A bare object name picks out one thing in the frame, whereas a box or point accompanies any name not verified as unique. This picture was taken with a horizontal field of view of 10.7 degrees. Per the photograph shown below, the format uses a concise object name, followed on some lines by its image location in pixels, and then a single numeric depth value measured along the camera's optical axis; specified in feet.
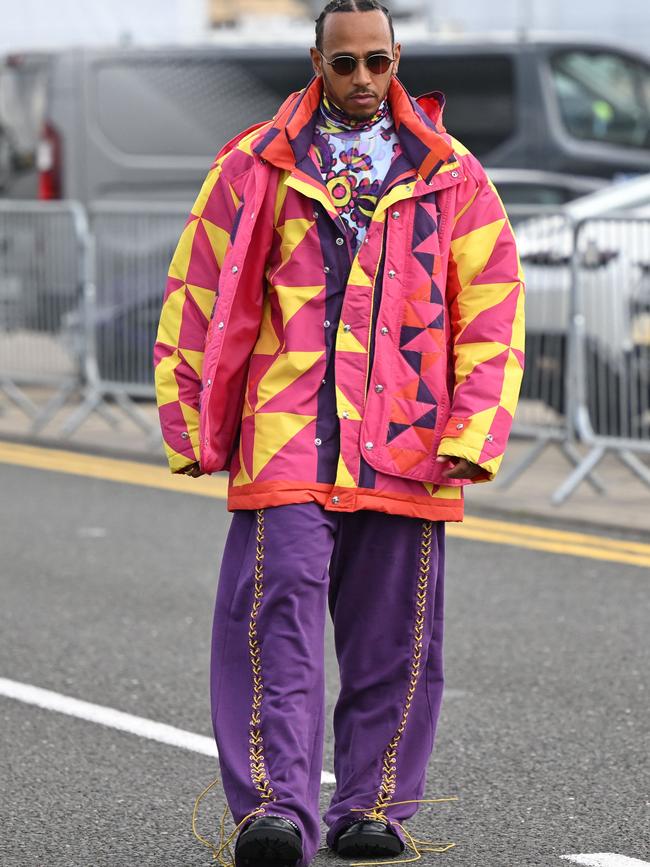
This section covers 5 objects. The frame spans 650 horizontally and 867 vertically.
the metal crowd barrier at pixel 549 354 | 53.16
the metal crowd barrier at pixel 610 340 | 51.33
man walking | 22.92
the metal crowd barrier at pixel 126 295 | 62.63
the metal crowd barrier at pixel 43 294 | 64.72
